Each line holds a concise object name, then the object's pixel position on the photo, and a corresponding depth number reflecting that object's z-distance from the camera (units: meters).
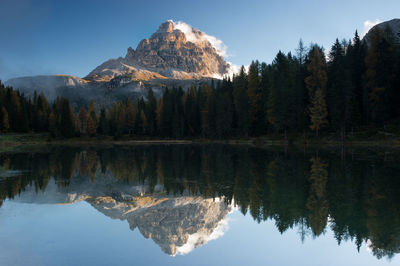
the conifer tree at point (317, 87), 52.44
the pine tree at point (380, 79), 49.00
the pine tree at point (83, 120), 101.31
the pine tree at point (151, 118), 96.32
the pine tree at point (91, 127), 95.19
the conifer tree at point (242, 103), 67.54
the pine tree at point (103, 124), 102.18
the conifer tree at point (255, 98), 66.62
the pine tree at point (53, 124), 89.38
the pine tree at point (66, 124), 89.56
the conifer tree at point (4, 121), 85.59
